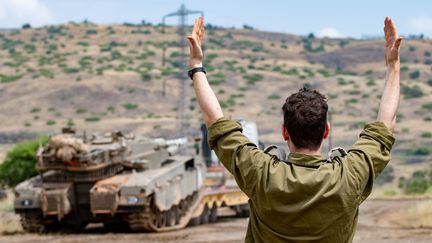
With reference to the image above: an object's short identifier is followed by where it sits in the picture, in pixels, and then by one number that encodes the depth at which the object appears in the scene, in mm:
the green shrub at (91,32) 103875
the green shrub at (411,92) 76938
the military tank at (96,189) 19062
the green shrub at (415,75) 87500
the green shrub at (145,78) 79875
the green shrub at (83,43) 96962
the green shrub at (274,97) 79000
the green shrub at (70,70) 81738
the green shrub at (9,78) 79625
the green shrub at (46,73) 79600
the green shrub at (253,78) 84250
